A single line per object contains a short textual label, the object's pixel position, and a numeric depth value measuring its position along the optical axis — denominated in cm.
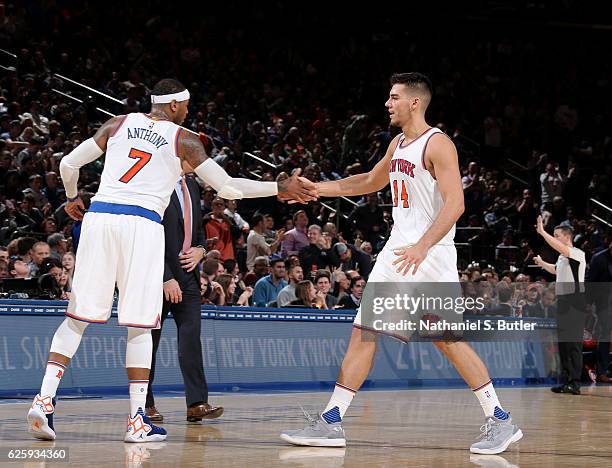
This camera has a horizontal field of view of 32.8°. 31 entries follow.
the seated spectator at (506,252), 2084
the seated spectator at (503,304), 1642
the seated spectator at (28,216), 1433
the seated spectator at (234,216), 1683
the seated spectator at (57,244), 1264
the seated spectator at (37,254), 1204
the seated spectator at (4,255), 1189
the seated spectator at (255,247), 1549
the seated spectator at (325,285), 1451
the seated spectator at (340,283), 1519
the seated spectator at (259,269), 1441
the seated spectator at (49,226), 1389
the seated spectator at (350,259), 1599
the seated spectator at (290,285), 1389
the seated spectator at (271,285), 1401
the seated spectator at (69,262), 1212
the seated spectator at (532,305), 1688
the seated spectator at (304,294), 1384
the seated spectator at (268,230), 1639
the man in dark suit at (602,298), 1572
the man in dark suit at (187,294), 827
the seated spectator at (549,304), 1669
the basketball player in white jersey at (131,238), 671
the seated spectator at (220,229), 1505
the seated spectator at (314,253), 1559
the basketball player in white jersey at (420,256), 681
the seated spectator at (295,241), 1591
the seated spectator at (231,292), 1348
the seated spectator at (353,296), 1501
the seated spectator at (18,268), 1163
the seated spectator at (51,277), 1141
